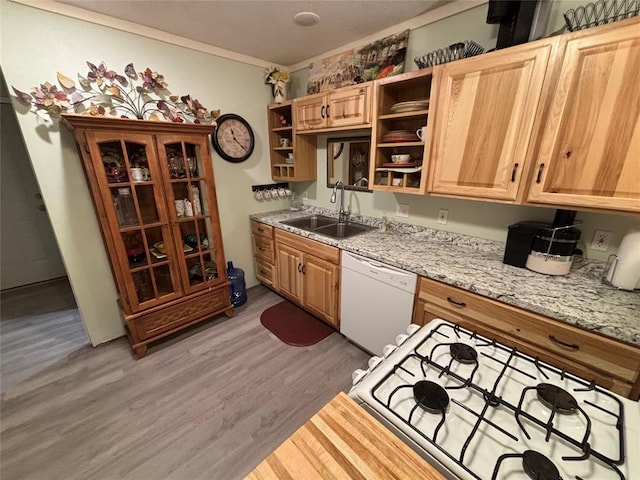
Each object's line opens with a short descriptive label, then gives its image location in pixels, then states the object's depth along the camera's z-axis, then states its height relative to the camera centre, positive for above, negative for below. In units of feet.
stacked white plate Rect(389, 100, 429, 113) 5.59 +1.28
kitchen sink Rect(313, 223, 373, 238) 8.29 -2.05
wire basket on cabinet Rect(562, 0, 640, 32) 3.76 +2.32
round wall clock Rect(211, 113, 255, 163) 8.34 +0.89
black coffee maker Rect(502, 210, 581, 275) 4.46 -1.37
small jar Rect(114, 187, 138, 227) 6.33 -1.04
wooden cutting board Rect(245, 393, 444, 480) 1.71 -1.98
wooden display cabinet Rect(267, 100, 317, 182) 8.83 +0.57
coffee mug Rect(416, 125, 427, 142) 5.52 +0.68
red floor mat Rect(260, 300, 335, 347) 7.55 -4.86
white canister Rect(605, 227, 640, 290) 3.96 -1.51
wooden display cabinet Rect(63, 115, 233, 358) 5.85 -1.34
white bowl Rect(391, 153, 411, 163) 6.12 +0.17
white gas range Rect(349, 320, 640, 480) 1.79 -2.00
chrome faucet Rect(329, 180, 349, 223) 8.54 -1.36
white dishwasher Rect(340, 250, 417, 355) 5.60 -3.12
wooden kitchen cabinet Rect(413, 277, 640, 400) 3.43 -2.54
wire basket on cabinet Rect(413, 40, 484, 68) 4.81 +2.12
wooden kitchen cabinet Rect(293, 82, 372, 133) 6.37 +1.48
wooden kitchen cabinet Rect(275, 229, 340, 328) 7.10 -3.16
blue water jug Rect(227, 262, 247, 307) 8.93 -4.07
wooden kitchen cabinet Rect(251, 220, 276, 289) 9.10 -3.08
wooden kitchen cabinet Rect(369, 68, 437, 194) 5.61 +0.79
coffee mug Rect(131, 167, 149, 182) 6.25 -0.21
